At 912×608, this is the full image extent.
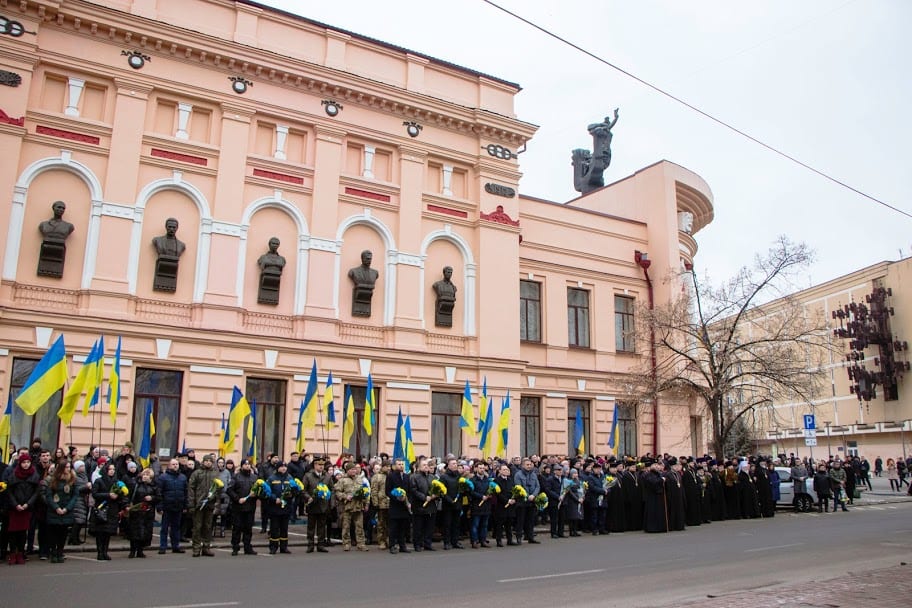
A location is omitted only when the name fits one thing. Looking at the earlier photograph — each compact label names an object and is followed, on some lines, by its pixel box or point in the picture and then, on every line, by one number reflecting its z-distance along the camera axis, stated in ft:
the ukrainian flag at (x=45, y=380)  51.34
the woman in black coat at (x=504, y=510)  58.47
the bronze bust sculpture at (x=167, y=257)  71.87
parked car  94.53
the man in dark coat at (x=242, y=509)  51.34
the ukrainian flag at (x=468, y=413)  74.13
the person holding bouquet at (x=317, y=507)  54.60
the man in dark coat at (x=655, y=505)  68.74
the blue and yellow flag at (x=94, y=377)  58.95
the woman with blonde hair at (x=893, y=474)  132.05
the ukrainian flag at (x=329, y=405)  71.72
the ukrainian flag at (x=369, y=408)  70.28
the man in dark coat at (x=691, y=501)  75.92
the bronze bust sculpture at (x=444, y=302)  86.84
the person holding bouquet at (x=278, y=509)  52.16
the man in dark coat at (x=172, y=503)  51.83
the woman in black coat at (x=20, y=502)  44.55
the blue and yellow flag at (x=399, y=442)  69.52
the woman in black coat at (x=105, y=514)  47.21
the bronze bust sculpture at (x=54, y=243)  67.00
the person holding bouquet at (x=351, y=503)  55.77
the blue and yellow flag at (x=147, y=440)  63.10
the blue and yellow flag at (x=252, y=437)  67.98
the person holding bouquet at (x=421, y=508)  54.75
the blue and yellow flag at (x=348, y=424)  71.58
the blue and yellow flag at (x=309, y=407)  69.05
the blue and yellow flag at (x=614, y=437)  89.76
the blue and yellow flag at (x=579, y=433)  85.10
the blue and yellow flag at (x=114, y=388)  60.70
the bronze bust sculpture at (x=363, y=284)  81.56
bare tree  92.22
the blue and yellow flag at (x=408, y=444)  71.10
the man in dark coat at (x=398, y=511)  54.03
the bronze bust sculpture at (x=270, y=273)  76.74
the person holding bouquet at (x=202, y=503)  50.90
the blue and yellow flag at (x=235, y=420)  65.05
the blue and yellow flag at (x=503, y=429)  77.46
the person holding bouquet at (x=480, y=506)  57.47
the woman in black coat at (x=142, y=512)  49.08
